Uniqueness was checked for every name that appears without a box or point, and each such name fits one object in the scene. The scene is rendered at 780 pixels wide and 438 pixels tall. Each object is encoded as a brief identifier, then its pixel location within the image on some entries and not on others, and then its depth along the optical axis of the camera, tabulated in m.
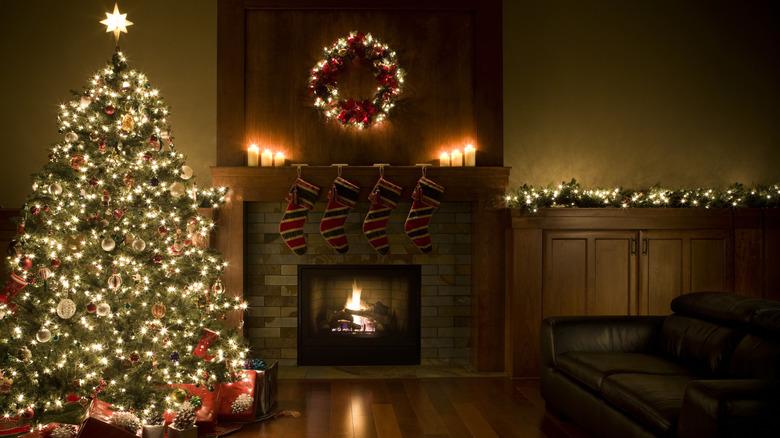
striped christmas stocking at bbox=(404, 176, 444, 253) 5.14
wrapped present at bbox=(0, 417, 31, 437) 3.42
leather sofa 2.47
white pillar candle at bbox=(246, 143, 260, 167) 5.24
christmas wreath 5.31
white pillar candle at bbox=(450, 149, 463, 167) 5.30
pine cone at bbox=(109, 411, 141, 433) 3.45
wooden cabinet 5.02
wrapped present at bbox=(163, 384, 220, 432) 3.71
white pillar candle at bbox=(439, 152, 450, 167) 5.36
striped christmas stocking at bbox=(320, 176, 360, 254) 5.11
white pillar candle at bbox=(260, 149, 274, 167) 5.21
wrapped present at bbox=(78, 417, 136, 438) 2.32
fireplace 5.42
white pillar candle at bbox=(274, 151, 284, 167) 5.27
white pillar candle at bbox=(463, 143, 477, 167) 5.27
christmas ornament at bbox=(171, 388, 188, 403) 3.60
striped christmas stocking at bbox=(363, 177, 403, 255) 5.13
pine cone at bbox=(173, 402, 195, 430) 3.41
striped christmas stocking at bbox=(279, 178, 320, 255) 5.11
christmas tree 3.46
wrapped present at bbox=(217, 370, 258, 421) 3.88
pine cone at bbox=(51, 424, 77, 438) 3.27
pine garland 5.03
